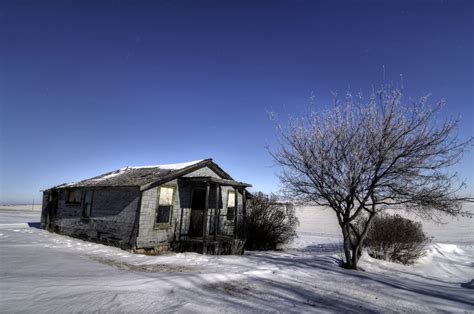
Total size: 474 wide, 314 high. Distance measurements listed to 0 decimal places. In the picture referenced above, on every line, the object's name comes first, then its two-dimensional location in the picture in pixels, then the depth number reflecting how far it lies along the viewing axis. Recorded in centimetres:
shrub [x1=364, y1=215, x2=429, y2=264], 1457
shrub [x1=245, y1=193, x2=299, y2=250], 1733
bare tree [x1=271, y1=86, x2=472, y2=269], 906
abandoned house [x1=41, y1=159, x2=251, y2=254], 1212
